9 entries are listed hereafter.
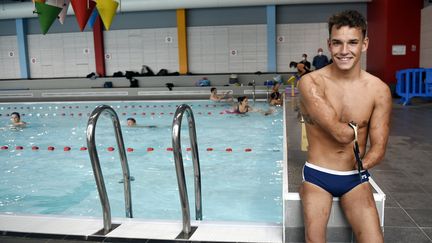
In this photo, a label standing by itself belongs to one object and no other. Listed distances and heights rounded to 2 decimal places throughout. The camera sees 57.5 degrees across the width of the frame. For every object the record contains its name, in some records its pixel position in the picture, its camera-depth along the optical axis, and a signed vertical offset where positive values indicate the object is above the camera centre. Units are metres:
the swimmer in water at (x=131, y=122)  9.44 -1.11
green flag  5.11 +0.85
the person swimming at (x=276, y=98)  11.91 -0.80
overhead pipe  14.47 +2.61
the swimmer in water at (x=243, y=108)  10.45 -0.96
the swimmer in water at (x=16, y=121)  9.56 -1.02
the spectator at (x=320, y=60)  14.82 +0.40
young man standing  1.97 -0.31
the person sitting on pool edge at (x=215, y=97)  12.76 -0.76
